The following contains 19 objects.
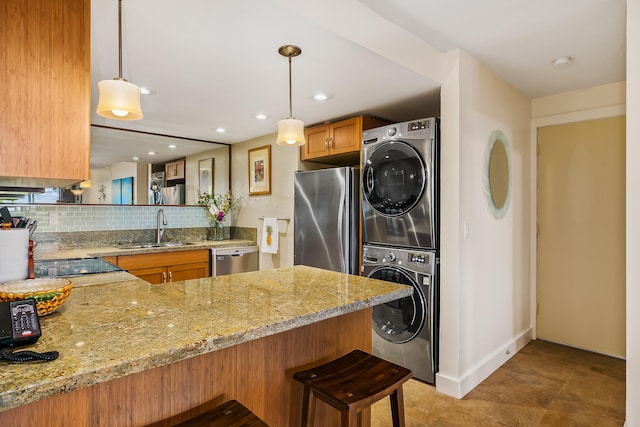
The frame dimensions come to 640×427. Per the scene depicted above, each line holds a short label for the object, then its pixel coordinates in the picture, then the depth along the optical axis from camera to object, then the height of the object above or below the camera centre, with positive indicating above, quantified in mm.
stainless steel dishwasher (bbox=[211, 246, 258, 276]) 4012 -494
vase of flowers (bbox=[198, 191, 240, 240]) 4539 +86
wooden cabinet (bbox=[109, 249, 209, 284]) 3460 -483
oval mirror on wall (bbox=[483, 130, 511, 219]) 2855 +322
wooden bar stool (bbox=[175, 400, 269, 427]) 1047 -589
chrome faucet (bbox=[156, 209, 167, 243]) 4184 -134
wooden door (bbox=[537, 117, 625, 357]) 3156 -192
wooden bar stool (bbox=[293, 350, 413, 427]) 1210 -596
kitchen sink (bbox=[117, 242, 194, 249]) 3646 -302
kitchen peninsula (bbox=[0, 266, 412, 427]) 866 -335
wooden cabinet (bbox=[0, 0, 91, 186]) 1147 +414
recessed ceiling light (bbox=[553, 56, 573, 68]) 2582 +1091
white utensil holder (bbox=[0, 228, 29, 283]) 1550 -160
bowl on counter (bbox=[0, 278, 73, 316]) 1128 -243
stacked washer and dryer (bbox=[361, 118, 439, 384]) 2607 -136
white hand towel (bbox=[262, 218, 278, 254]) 4102 -240
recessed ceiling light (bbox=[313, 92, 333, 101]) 2783 +914
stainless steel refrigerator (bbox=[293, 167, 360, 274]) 3160 -33
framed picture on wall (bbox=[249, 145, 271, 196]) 4203 +528
